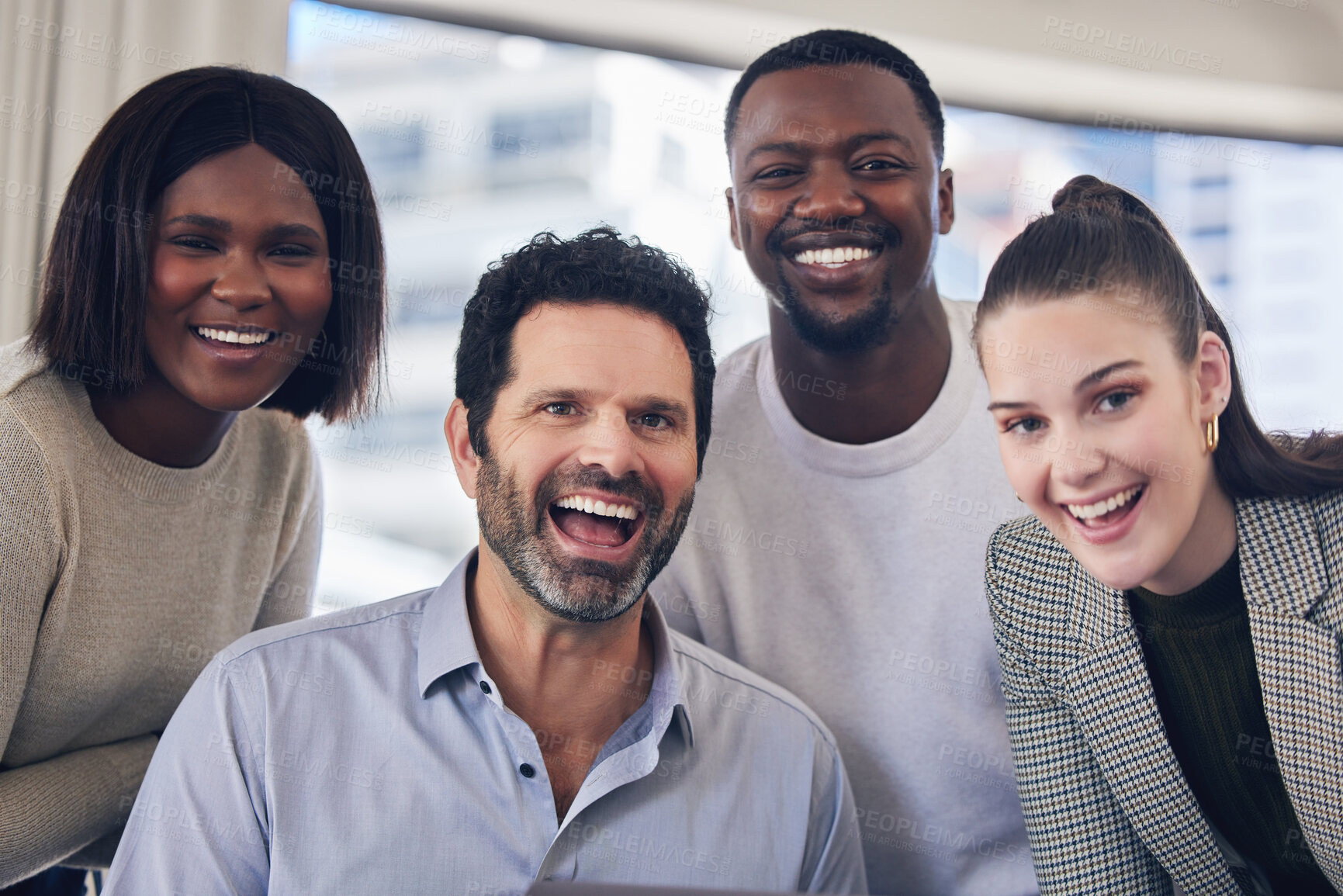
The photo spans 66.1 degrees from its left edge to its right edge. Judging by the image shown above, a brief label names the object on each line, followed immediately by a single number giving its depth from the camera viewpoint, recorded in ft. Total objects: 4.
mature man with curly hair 4.84
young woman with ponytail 4.94
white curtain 7.32
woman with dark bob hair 5.46
